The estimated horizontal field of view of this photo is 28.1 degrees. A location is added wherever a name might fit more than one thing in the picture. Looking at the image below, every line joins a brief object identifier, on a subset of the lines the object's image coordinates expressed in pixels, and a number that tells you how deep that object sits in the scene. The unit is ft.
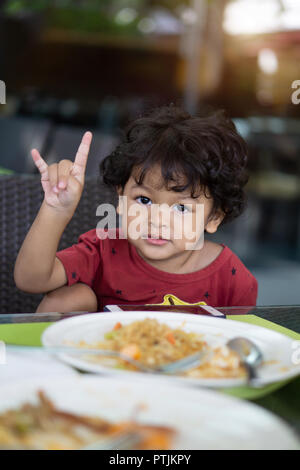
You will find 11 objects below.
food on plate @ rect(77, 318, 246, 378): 2.16
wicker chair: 5.10
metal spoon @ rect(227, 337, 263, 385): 2.13
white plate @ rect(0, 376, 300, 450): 1.62
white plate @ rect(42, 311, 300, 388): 2.05
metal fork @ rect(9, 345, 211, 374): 2.12
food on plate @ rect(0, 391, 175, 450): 1.57
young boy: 3.96
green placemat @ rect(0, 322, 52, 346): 2.45
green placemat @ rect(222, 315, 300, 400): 2.01
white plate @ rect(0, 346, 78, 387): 2.04
